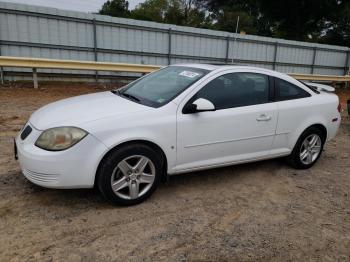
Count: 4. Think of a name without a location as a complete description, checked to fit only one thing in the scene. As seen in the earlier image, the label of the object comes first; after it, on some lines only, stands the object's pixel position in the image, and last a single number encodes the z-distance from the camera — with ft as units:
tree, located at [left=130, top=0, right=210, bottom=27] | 132.67
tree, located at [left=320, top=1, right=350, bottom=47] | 97.04
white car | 10.41
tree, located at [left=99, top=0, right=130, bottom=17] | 134.31
